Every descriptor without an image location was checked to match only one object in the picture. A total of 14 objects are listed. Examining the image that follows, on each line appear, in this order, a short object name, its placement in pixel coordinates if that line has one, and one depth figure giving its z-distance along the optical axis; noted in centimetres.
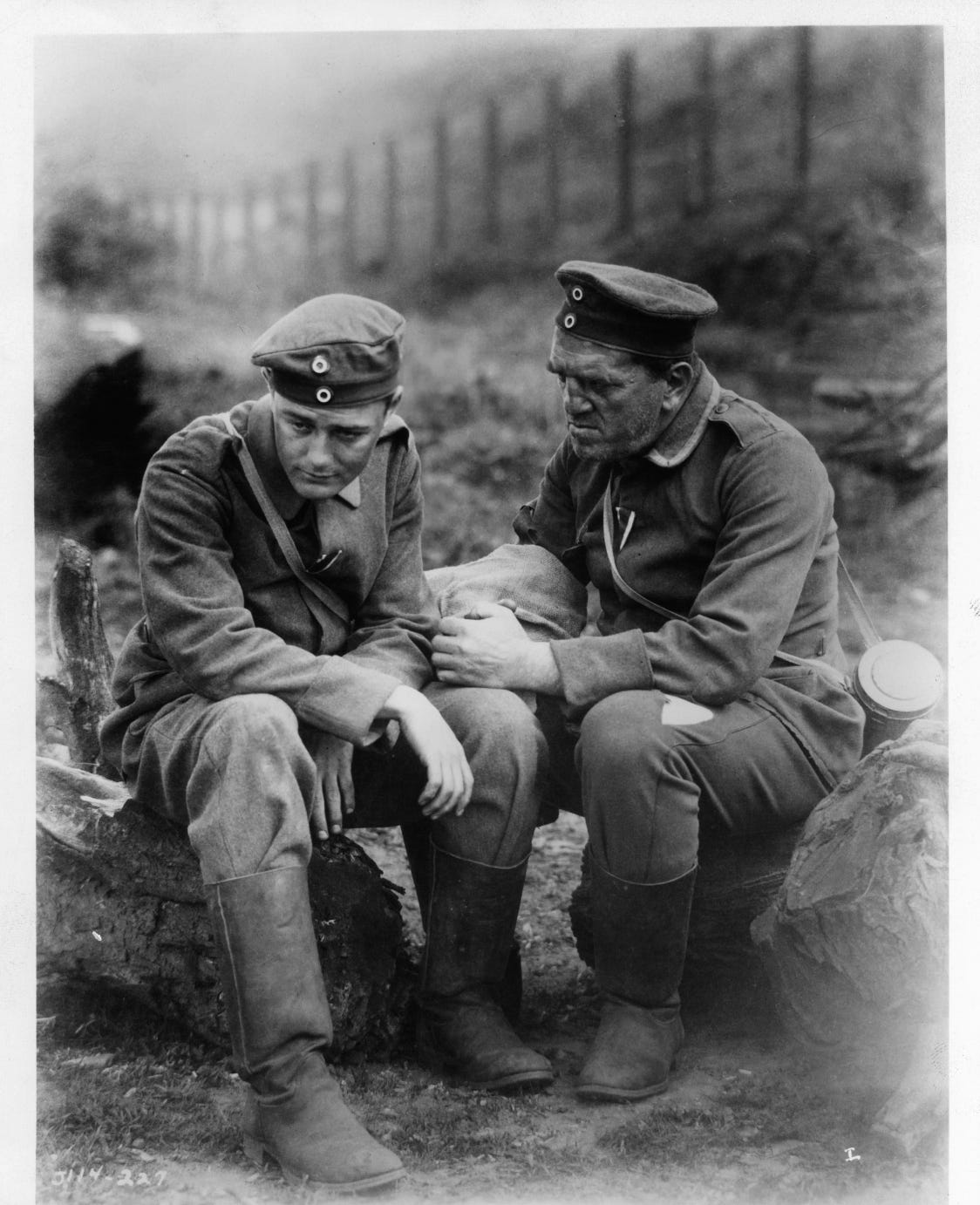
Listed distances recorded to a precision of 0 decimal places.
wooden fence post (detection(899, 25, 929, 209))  366
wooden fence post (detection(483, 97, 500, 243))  507
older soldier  345
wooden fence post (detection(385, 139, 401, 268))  521
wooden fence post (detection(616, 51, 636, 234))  421
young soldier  307
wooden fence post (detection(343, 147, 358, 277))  503
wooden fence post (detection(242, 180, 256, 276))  496
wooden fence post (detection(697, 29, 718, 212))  420
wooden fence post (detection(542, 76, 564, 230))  457
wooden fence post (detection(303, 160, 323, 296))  508
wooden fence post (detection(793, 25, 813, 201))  398
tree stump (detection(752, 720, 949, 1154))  329
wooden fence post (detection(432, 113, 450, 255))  517
